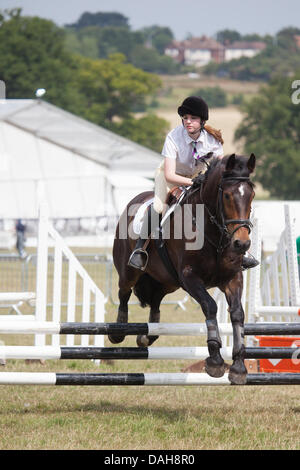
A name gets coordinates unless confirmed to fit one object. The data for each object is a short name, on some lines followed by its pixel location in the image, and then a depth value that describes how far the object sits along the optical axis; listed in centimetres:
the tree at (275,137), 12375
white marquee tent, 6756
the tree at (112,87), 13400
